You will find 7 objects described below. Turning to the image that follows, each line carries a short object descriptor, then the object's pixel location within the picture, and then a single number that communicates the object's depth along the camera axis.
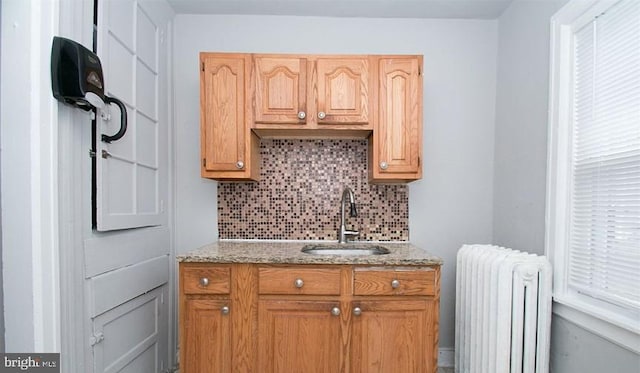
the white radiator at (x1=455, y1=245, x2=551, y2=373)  1.45
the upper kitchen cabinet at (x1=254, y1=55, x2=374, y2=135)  1.81
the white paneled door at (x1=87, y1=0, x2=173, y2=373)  1.41
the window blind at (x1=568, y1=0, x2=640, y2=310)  1.19
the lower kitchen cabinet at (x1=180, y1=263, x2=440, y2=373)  1.57
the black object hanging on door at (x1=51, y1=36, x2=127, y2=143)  1.14
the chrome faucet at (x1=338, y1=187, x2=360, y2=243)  2.07
